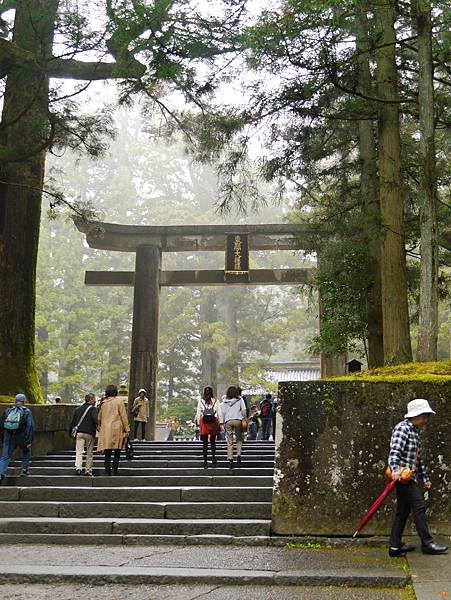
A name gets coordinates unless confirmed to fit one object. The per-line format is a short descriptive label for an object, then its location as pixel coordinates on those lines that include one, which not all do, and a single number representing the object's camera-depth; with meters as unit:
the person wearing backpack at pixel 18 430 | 8.44
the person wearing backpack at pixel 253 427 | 16.68
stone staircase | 6.18
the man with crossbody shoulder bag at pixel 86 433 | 8.63
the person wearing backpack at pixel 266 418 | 14.84
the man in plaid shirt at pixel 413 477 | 4.94
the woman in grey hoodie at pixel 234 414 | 9.16
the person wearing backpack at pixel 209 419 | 9.13
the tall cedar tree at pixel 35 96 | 8.70
